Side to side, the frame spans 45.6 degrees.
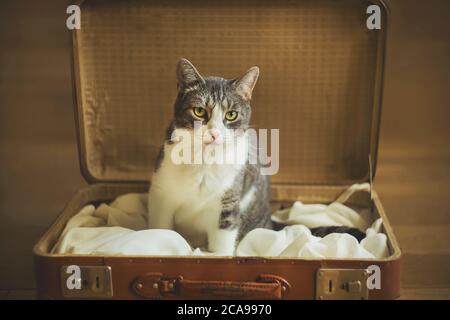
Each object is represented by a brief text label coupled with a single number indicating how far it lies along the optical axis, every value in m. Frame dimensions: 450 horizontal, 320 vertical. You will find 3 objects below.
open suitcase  1.29
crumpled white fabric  1.08
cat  1.09
